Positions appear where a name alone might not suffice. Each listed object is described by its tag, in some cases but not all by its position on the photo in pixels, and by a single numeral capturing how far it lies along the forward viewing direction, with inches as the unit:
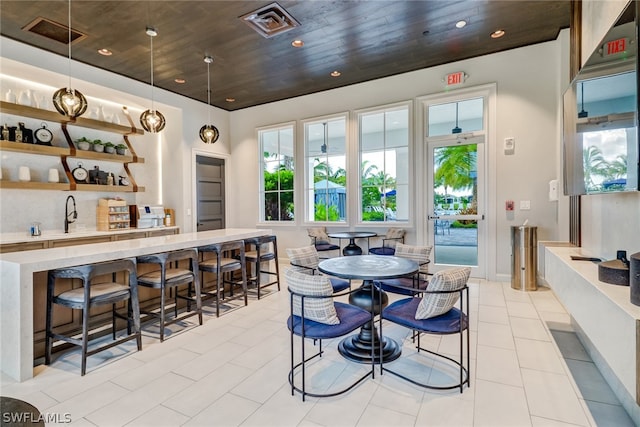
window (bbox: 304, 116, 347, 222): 257.9
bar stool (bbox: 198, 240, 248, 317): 154.6
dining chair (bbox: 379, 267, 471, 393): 89.4
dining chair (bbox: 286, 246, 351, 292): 144.6
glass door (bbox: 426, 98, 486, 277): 210.4
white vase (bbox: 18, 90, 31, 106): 182.1
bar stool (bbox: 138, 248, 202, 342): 126.6
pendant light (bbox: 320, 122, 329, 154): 264.2
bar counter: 97.0
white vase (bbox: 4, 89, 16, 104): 179.3
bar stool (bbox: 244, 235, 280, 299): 180.7
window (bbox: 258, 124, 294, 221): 283.7
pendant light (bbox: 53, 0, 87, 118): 128.0
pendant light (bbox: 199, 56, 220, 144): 211.0
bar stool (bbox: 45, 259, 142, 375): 102.9
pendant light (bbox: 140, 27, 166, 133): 177.8
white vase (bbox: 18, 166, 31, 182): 183.6
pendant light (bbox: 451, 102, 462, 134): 215.2
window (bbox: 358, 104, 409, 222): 233.8
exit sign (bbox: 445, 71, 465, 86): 208.5
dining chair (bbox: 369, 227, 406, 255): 211.5
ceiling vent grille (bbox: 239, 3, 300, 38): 149.8
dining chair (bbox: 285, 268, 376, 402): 88.0
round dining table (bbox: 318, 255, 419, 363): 101.0
